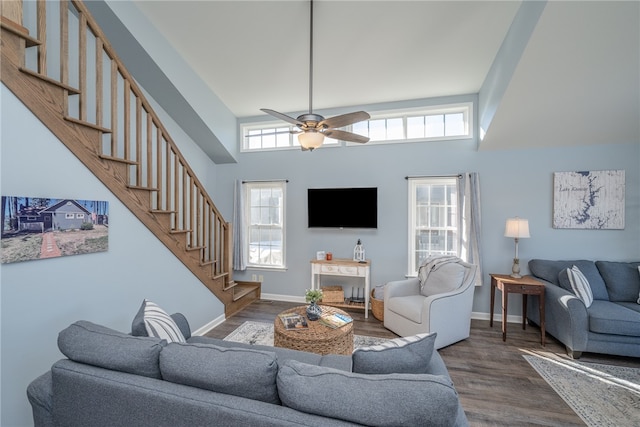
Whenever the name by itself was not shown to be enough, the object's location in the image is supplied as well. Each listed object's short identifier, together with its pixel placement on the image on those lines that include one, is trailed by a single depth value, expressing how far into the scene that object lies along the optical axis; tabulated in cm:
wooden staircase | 175
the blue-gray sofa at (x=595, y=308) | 262
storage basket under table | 416
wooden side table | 305
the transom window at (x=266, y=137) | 470
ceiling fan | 239
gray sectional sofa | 99
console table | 394
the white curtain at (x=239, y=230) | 471
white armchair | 293
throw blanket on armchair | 347
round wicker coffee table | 227
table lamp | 334
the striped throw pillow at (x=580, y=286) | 286
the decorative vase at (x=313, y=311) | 268
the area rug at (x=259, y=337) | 312
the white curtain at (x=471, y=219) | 375
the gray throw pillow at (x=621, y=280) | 305
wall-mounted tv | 420
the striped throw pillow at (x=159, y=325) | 164
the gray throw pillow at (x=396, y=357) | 127
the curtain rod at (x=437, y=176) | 390
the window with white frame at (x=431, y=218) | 406
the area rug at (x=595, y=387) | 199
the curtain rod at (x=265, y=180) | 460
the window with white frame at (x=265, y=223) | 473
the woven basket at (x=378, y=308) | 375
